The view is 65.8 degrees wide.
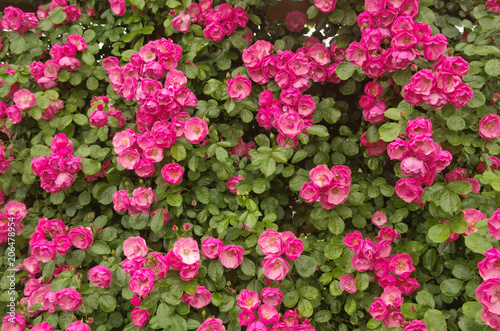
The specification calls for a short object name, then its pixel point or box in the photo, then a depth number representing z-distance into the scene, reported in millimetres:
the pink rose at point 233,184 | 1462
